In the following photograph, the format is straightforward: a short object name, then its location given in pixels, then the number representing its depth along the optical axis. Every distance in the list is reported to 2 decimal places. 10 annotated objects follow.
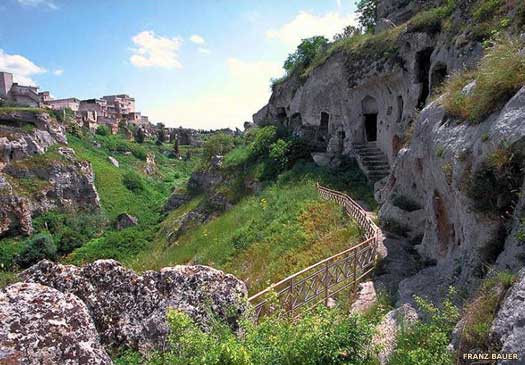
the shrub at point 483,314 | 3.82
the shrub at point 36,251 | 39.28
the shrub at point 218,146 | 36.44
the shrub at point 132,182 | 63.40
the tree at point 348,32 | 27.93
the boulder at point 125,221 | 48.00
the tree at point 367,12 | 29.78
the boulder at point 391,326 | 4.98
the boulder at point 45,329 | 3.46
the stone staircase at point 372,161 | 20.14
